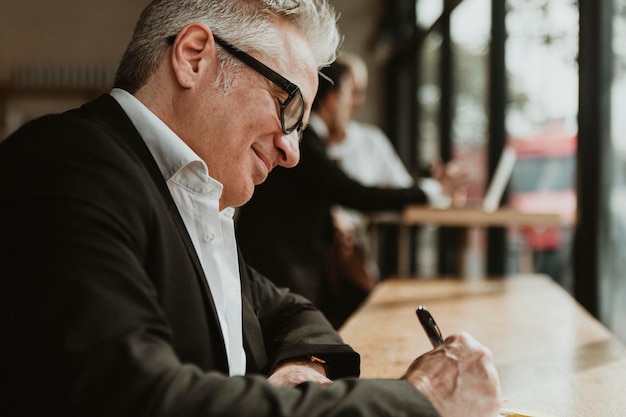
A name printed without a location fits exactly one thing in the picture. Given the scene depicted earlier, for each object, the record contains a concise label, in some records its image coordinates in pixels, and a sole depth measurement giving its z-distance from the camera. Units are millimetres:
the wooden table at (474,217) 3037
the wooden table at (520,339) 1293
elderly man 748
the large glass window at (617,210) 2367
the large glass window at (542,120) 3168
